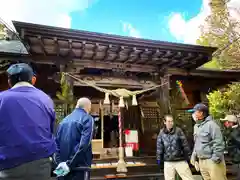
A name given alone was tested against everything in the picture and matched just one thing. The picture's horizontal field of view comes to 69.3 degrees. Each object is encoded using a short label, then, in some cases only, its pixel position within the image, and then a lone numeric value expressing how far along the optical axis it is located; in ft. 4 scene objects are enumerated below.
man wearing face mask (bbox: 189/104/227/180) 10.77
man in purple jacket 4.67
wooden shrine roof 14.56
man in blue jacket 7.48
